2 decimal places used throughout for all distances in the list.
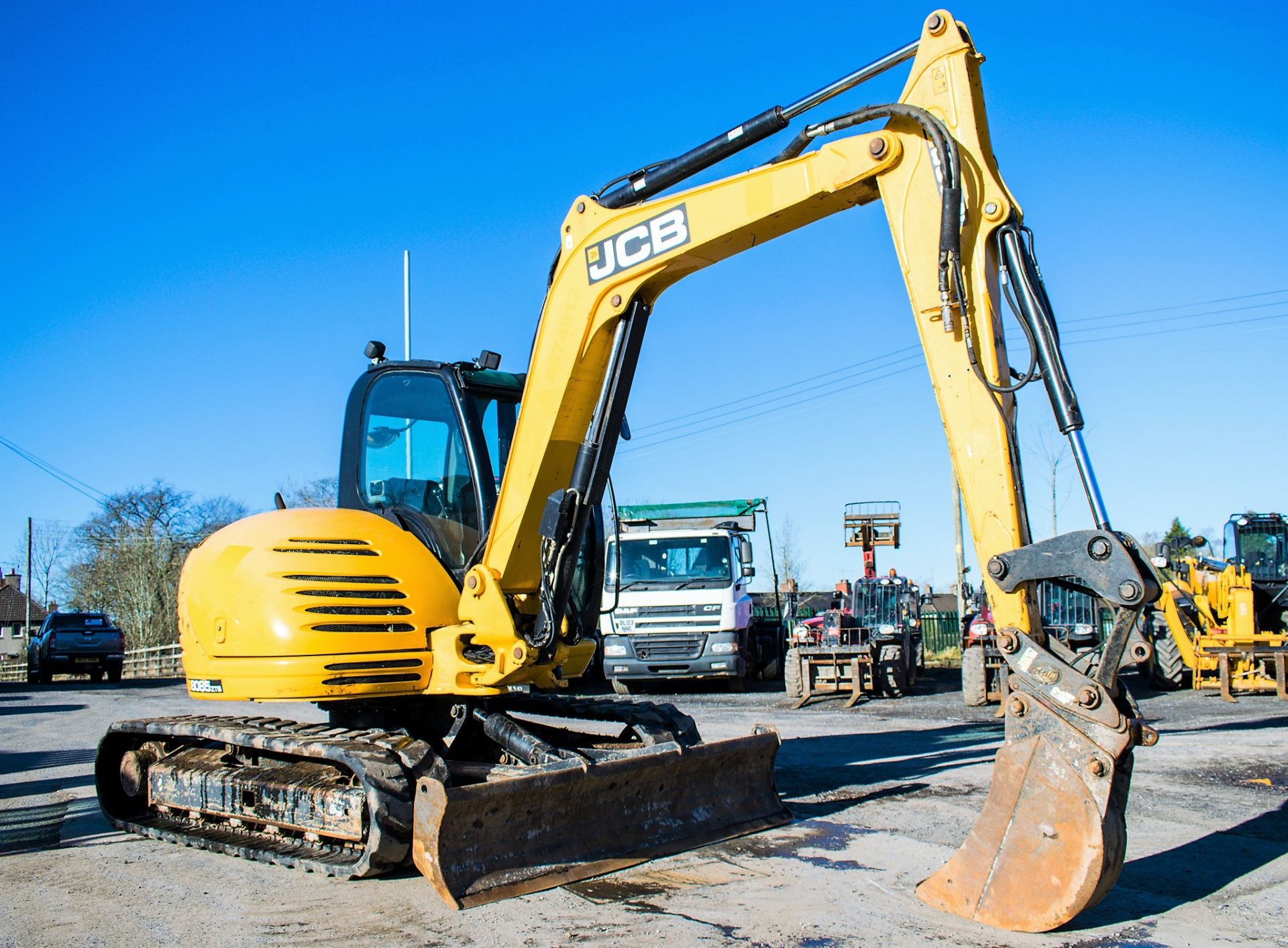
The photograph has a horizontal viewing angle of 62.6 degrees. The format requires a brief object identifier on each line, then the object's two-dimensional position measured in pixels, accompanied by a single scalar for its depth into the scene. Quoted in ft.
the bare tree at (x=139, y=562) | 137.28
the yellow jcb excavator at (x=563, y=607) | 14.70
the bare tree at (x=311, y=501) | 104.97
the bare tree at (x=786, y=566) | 148.38
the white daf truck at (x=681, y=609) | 54.19
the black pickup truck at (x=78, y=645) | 81.35
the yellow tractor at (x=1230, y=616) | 51.83
